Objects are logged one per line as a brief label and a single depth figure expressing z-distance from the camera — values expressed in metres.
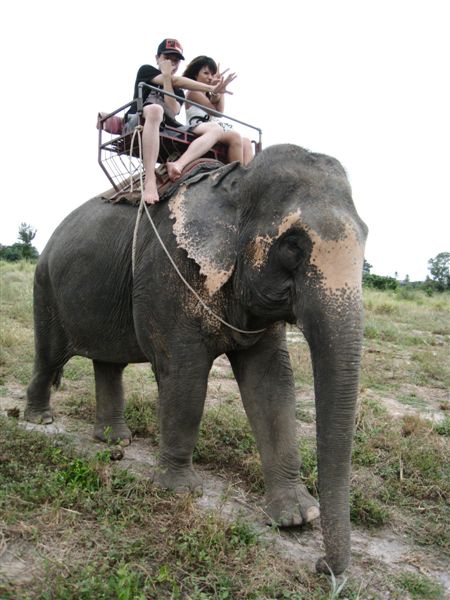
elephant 2.74
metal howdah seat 3.97
